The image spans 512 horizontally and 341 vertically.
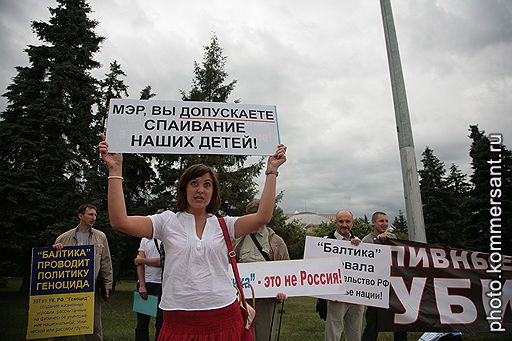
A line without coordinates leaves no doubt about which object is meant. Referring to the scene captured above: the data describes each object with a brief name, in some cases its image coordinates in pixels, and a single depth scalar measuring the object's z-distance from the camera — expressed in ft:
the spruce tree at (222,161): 68.33
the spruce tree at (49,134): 55.88
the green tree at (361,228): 198.35
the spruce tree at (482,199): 54.93
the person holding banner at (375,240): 18.16
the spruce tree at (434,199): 120.57
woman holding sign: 7.20
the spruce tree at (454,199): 116.88
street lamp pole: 18.76
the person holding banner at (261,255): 15.79
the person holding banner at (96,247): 17.81
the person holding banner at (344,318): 16.75
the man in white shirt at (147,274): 17.35
